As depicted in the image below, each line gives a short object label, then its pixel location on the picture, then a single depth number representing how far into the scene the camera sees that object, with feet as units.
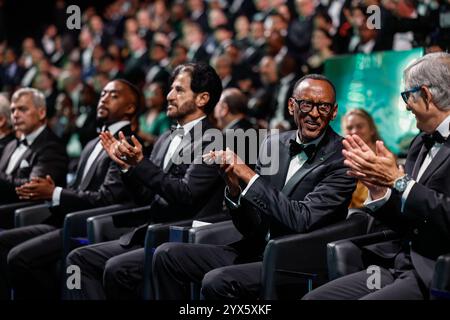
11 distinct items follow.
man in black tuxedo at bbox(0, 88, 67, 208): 34.22
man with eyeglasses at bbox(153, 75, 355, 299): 22.35
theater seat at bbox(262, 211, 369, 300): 21.77
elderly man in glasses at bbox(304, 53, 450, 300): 18.72
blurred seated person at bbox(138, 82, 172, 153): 50.26
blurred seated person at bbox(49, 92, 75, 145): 54.90
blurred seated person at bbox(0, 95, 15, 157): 39.42
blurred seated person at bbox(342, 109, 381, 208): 31.94
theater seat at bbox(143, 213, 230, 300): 25.12
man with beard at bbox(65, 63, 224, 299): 26.13
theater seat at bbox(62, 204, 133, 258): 29.19
